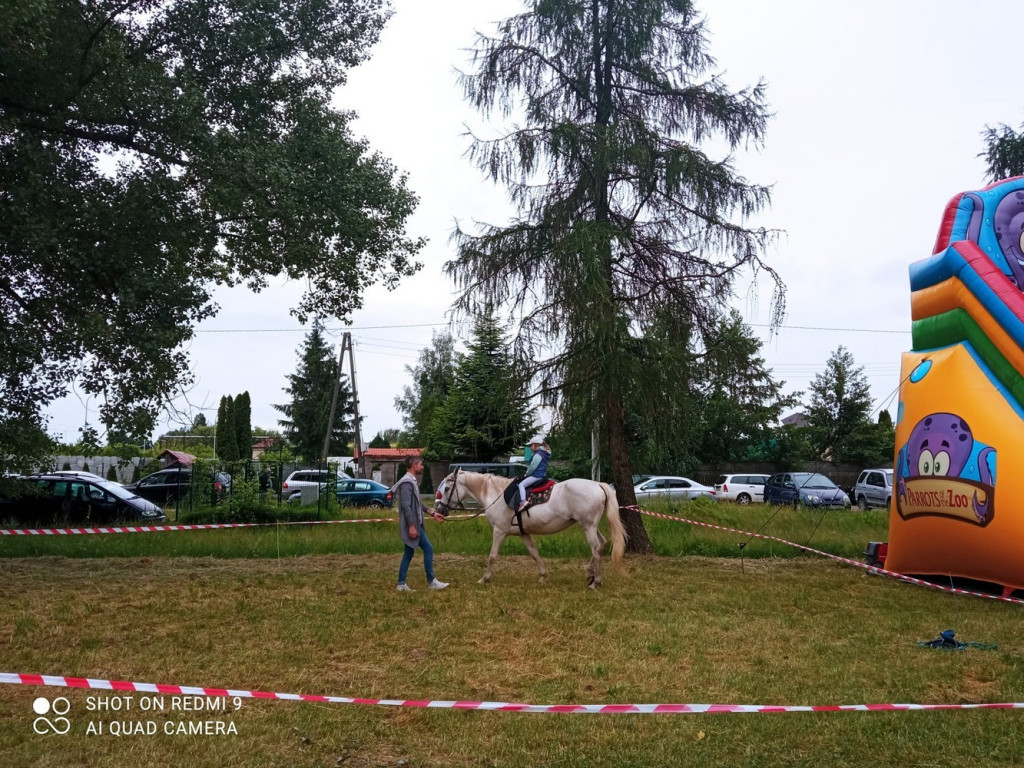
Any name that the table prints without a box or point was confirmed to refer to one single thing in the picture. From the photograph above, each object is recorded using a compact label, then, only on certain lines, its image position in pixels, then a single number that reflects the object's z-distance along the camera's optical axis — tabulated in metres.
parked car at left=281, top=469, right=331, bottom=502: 26.34
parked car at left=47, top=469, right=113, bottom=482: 19.58
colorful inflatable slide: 9.65
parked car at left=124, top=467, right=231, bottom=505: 25.83
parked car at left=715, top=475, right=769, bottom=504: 30.19
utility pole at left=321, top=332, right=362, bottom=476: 36.62
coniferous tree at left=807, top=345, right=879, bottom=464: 36.19
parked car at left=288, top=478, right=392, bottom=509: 25.98
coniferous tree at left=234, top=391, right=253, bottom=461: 47.66
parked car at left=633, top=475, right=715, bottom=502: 28.03
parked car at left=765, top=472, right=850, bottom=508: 25.72
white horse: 10.77
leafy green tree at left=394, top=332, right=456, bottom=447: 52.44
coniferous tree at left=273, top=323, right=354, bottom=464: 52.28
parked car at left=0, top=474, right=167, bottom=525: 18.22
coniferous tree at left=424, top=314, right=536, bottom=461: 36.00
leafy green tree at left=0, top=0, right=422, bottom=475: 10.55
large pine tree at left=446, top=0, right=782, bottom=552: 13.33
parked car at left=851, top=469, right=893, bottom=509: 27.67
